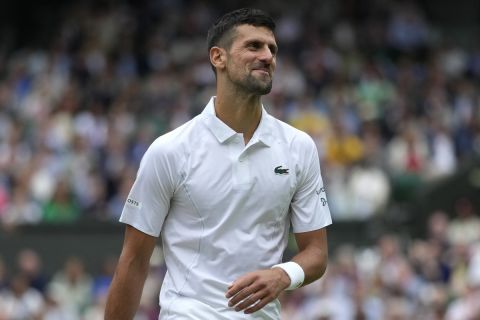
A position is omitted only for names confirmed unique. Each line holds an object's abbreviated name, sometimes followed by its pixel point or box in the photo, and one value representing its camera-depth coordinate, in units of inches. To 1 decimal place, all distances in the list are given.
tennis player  221.6
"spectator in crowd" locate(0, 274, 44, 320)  554.9
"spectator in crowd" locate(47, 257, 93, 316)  571.8
